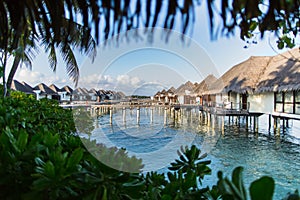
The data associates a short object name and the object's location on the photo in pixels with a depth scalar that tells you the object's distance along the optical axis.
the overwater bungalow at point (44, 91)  29.23
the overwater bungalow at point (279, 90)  11.96
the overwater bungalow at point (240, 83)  15.80
